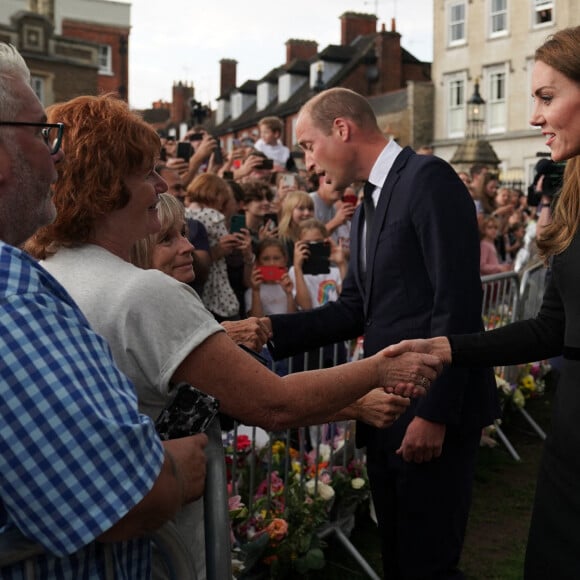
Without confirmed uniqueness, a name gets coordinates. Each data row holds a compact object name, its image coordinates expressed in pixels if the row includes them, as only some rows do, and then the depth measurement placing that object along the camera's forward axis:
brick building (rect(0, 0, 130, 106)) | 32.81
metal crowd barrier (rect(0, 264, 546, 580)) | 1.42
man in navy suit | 3.06
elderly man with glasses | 1.36
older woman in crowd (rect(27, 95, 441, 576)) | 1.88
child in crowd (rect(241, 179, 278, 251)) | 7.42
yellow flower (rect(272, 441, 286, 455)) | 4.45
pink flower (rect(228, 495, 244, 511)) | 3.91
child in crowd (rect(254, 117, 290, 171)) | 10.55
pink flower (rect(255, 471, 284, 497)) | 4.21
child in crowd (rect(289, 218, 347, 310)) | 6.39
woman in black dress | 2.53
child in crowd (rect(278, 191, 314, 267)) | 7.05
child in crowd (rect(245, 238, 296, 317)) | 6.26
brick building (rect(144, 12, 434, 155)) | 35.03
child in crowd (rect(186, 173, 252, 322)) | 5.96
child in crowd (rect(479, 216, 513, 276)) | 9.55
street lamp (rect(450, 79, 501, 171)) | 29.12
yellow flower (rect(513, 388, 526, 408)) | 7.50
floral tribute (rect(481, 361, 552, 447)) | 7.09
